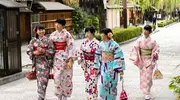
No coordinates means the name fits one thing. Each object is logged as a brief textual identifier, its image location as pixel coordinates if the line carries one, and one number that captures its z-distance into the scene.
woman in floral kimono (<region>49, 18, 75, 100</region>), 8.57
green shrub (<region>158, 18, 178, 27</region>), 47.28
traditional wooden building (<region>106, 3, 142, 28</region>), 44.84
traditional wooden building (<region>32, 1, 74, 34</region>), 26.45
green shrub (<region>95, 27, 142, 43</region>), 24.34
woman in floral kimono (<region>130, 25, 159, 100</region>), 9.30
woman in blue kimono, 7.68
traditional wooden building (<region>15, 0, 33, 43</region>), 24.89
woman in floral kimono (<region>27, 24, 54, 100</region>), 8.55
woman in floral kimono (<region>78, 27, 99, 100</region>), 8.71
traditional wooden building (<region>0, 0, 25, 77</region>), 11.96
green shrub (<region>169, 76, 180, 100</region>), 5.19
